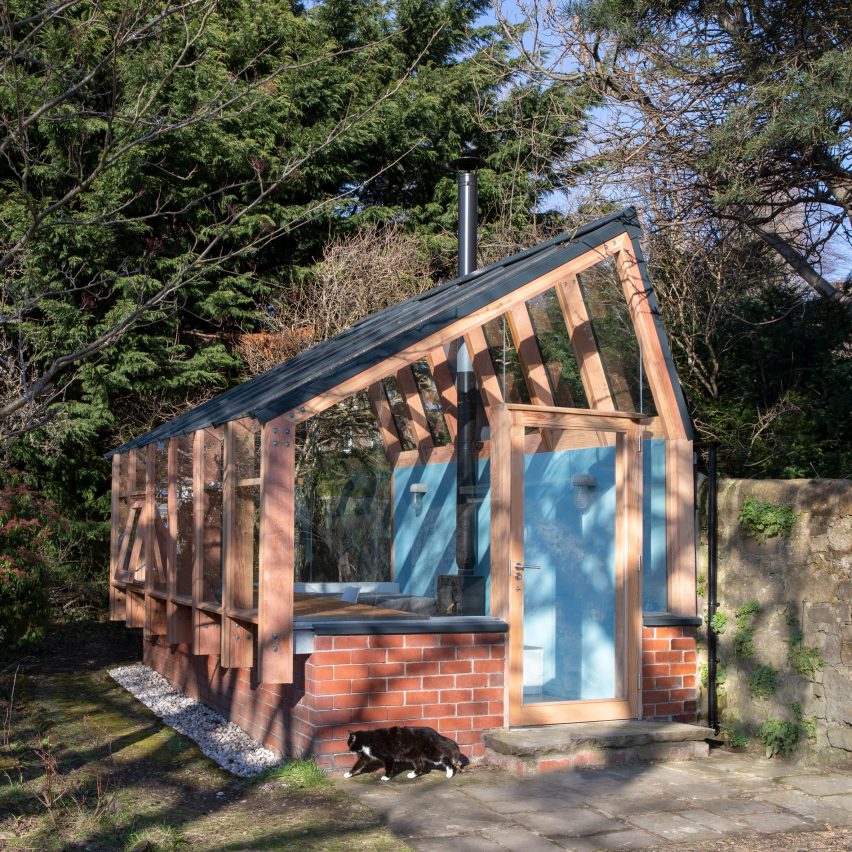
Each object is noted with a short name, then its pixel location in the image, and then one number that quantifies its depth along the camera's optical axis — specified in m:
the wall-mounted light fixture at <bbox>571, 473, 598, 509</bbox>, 7.84
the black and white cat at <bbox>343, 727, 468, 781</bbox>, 6.48
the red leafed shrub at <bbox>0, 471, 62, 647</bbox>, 9.71
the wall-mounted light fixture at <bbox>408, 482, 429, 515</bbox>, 7.77
